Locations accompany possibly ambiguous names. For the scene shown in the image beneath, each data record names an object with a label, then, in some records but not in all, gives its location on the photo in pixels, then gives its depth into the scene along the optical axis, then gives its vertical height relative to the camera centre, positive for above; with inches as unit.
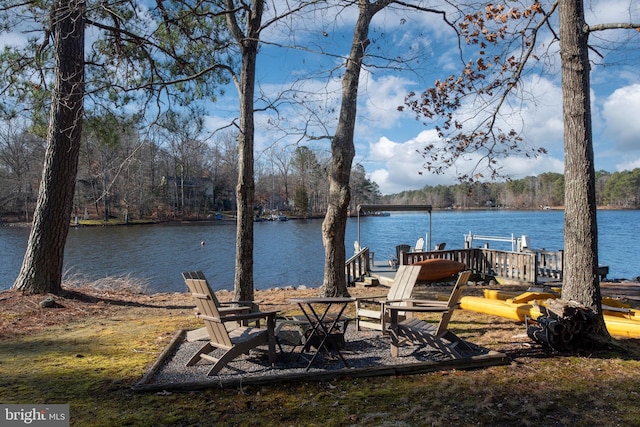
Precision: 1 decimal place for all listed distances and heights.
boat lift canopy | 591.5 +2.7
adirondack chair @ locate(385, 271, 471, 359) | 182.9 -48.1
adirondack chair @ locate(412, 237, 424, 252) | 670.3 -51.3
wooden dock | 507.8 -61.8
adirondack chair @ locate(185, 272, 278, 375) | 165.5 -47.0
